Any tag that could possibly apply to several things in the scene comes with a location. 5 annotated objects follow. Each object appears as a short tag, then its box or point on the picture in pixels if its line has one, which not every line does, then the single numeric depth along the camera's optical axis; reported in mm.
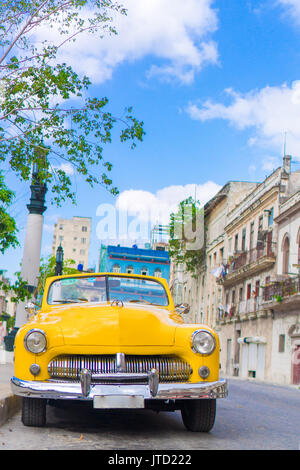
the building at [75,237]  155750
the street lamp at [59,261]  23172
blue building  26875
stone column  18469
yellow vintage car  5668
